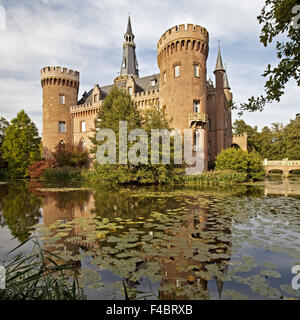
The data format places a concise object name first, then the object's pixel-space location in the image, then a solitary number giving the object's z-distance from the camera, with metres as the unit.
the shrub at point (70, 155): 27.97
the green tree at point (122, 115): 17.11
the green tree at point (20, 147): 27.22
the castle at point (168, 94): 22.02
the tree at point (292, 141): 42.12
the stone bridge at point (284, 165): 33.53
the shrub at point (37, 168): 25.95
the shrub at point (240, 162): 20.31
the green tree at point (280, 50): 3.01
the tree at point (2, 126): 34.04
